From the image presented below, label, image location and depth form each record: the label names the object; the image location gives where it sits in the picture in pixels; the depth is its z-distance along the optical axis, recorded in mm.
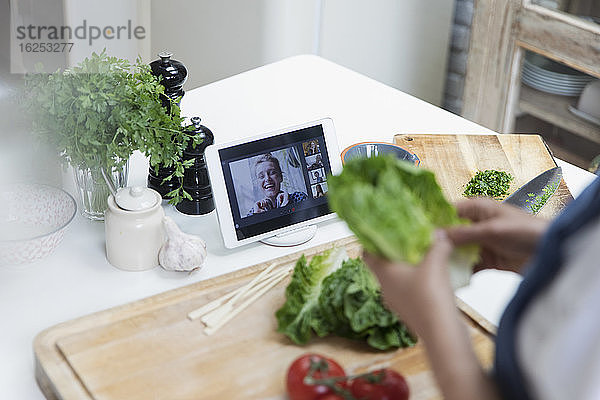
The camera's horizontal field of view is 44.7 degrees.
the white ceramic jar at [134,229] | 1233
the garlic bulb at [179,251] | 1248
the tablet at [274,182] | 1278
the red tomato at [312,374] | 945
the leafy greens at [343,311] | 1100
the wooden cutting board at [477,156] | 1561
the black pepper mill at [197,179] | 1382
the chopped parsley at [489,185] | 1481
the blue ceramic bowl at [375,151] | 1596
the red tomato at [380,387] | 942
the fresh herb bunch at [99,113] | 1205
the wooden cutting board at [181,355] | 1025
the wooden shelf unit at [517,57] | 2576
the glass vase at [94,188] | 1325
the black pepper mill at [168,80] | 1362
